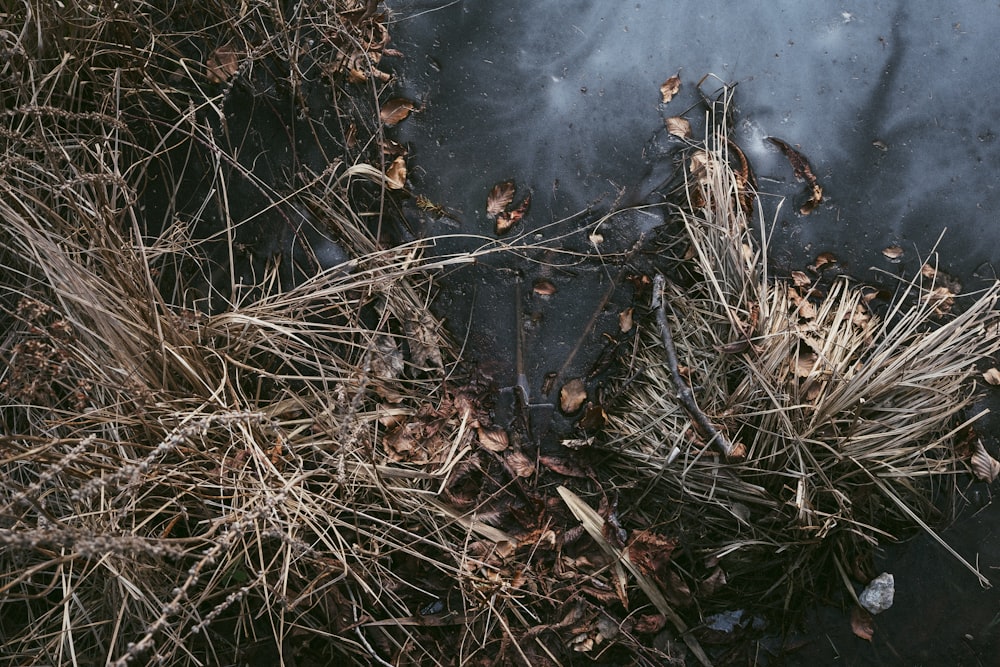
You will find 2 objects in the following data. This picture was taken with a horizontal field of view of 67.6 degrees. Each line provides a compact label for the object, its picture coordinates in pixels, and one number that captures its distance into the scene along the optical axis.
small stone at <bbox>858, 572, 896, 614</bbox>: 2.29
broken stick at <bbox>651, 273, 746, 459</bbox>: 2.20
